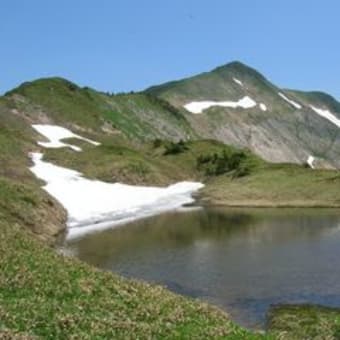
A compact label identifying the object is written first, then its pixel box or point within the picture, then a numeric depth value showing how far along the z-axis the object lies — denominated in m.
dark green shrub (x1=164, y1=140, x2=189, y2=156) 144.00
